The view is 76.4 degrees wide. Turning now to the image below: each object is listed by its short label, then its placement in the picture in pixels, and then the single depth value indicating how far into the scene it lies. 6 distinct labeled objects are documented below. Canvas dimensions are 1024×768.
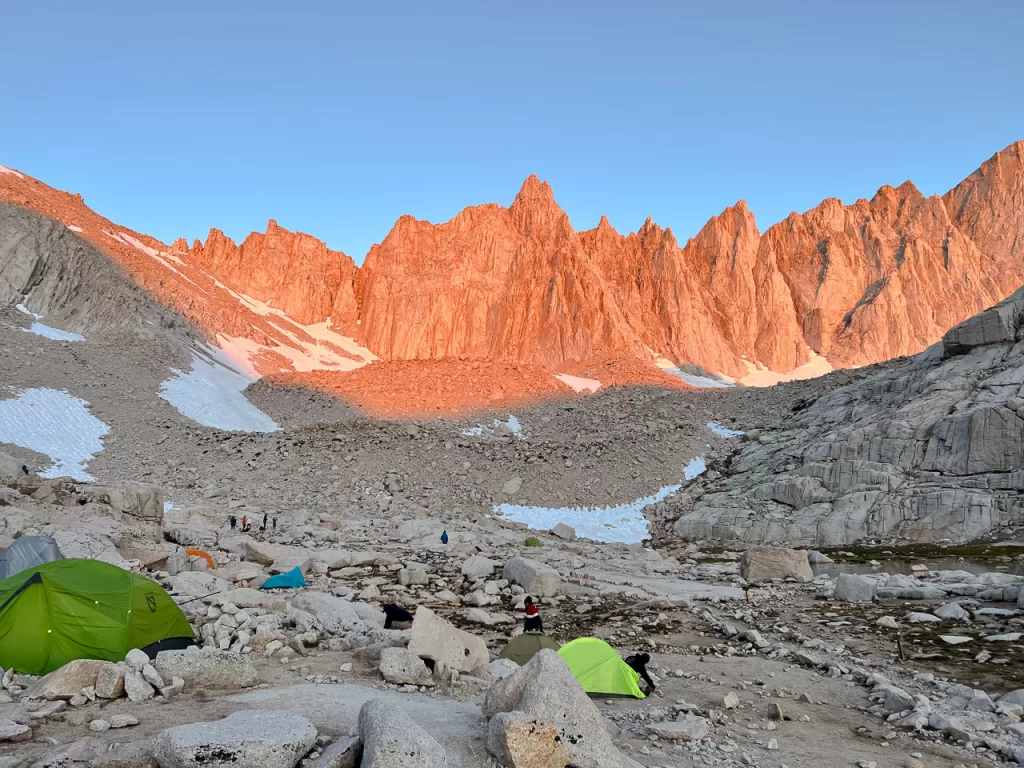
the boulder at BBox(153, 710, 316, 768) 6.46
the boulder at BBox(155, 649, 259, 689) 9.62
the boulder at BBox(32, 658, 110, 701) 8.79
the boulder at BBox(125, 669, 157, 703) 8.91
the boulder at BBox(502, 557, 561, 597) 21.61
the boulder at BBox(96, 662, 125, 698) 8.94
